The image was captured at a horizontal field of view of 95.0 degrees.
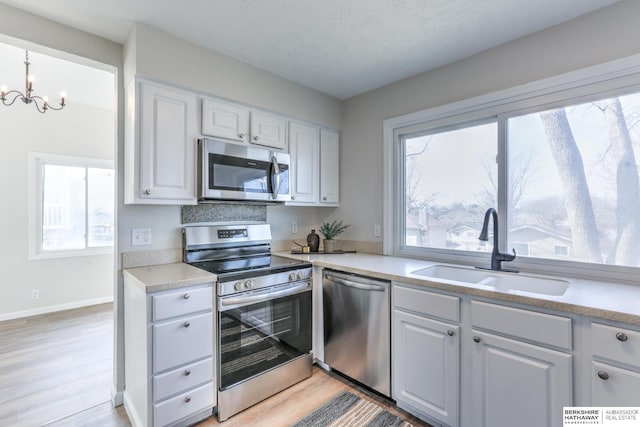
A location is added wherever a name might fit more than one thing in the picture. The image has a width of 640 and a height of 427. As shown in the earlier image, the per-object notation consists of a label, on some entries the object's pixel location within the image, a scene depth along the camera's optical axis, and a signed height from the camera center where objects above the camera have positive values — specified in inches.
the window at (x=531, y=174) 65.7 +11.3
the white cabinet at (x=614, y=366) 45.0 -24.0
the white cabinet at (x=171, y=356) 62.4 -31.7
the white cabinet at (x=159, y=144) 72.6 +18.4
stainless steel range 72.4 -27.4
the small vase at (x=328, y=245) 110.8 -11.4
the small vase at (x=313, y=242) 112.3 -10.4
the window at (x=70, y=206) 146.7 +4.9
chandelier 101.2 +44.7
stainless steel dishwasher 77.0 -31.7
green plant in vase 111.2 -7.0
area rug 70.2 -50.0
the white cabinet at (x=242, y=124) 84.4 +28.4
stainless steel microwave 81.2 +12.8
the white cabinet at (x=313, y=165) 106.1 +19.2
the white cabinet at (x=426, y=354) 64.4 -32.7
